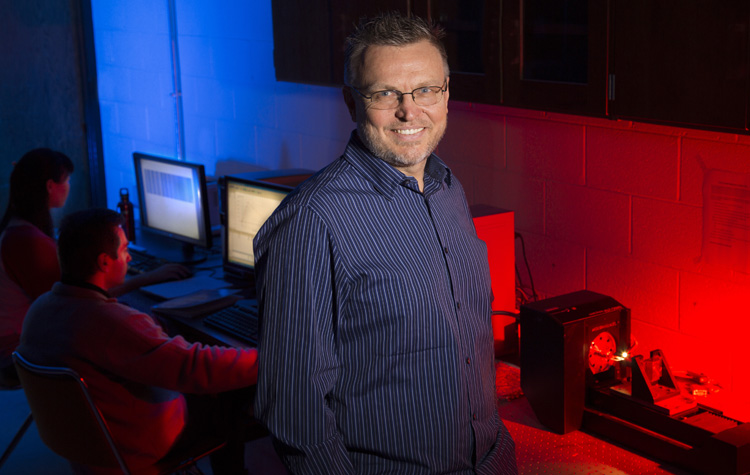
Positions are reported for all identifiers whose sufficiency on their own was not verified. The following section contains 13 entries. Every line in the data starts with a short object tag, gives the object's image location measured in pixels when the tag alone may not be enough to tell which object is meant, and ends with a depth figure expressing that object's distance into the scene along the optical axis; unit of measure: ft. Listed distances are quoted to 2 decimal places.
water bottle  12.64
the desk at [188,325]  8.70
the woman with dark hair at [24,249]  10.12
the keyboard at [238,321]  8.65
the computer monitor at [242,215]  10.24
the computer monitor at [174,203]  11.51
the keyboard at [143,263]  11.32
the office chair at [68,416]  6.73
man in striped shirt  4.31
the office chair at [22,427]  9.04
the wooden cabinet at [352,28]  7.21
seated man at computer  7.17
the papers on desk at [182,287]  10.07
